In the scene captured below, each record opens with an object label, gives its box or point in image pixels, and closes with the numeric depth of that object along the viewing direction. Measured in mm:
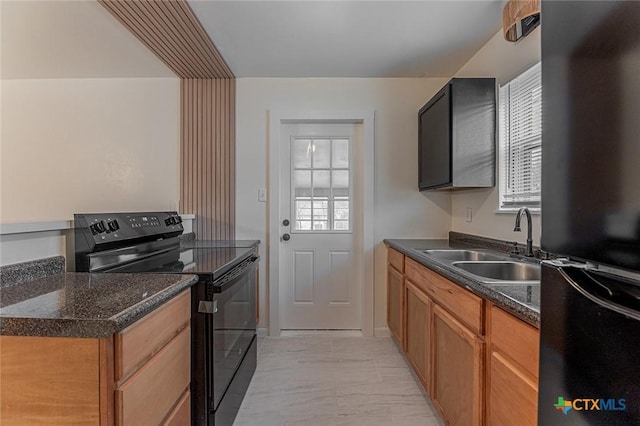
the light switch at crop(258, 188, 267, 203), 2939
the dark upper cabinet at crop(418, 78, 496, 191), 2166
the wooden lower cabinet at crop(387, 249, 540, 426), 994
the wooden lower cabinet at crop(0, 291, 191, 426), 833
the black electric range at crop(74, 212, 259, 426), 1423
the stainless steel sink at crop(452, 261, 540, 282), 1648
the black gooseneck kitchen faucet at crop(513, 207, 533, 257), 1653
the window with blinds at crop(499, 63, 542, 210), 1827
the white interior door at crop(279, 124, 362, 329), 3043
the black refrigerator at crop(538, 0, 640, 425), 536
